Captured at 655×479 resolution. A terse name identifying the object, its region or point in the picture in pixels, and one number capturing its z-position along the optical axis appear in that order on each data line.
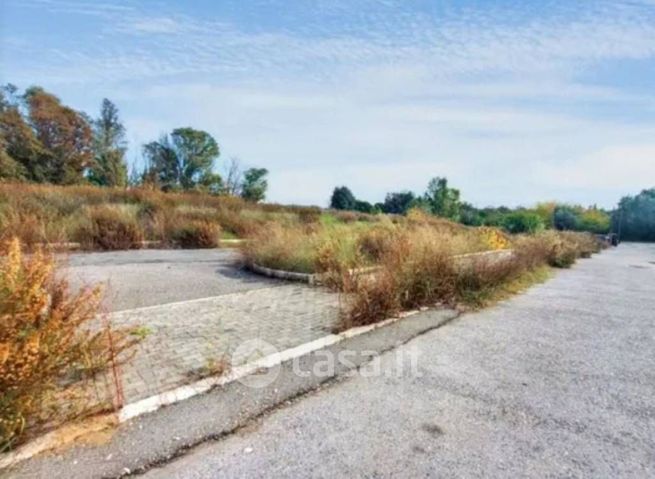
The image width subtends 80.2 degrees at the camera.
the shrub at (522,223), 31.45
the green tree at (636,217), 61.94
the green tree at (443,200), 44.00
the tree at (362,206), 64.03
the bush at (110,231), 11.76
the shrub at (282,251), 8.66
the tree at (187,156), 49.72
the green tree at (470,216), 53.08
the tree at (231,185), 33.53
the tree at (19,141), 32.09
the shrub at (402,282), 5.32
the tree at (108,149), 26.73
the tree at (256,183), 46.58
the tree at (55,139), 35.13
